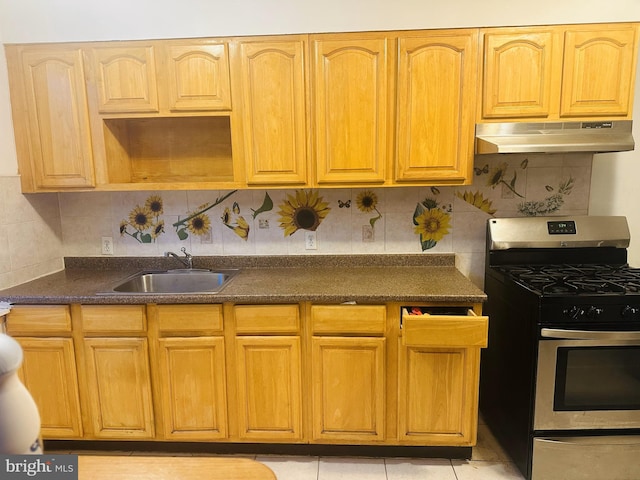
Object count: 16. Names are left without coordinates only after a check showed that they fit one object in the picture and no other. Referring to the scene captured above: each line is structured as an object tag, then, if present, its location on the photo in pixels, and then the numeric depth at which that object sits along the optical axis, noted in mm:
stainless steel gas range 1703
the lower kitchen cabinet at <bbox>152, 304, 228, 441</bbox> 1951
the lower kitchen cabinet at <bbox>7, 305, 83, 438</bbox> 1964
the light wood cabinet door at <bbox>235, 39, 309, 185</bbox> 2012
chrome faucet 2435
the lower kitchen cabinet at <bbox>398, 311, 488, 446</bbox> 1896
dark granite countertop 1910
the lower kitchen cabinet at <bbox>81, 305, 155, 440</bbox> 1953
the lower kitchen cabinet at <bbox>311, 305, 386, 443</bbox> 1920
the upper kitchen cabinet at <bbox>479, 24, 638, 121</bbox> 1907
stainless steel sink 2402
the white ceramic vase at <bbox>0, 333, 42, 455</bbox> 432
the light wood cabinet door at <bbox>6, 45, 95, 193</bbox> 2070
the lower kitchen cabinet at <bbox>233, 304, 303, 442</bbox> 1943
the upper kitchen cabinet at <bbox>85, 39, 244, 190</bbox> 2029
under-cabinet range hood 1868
